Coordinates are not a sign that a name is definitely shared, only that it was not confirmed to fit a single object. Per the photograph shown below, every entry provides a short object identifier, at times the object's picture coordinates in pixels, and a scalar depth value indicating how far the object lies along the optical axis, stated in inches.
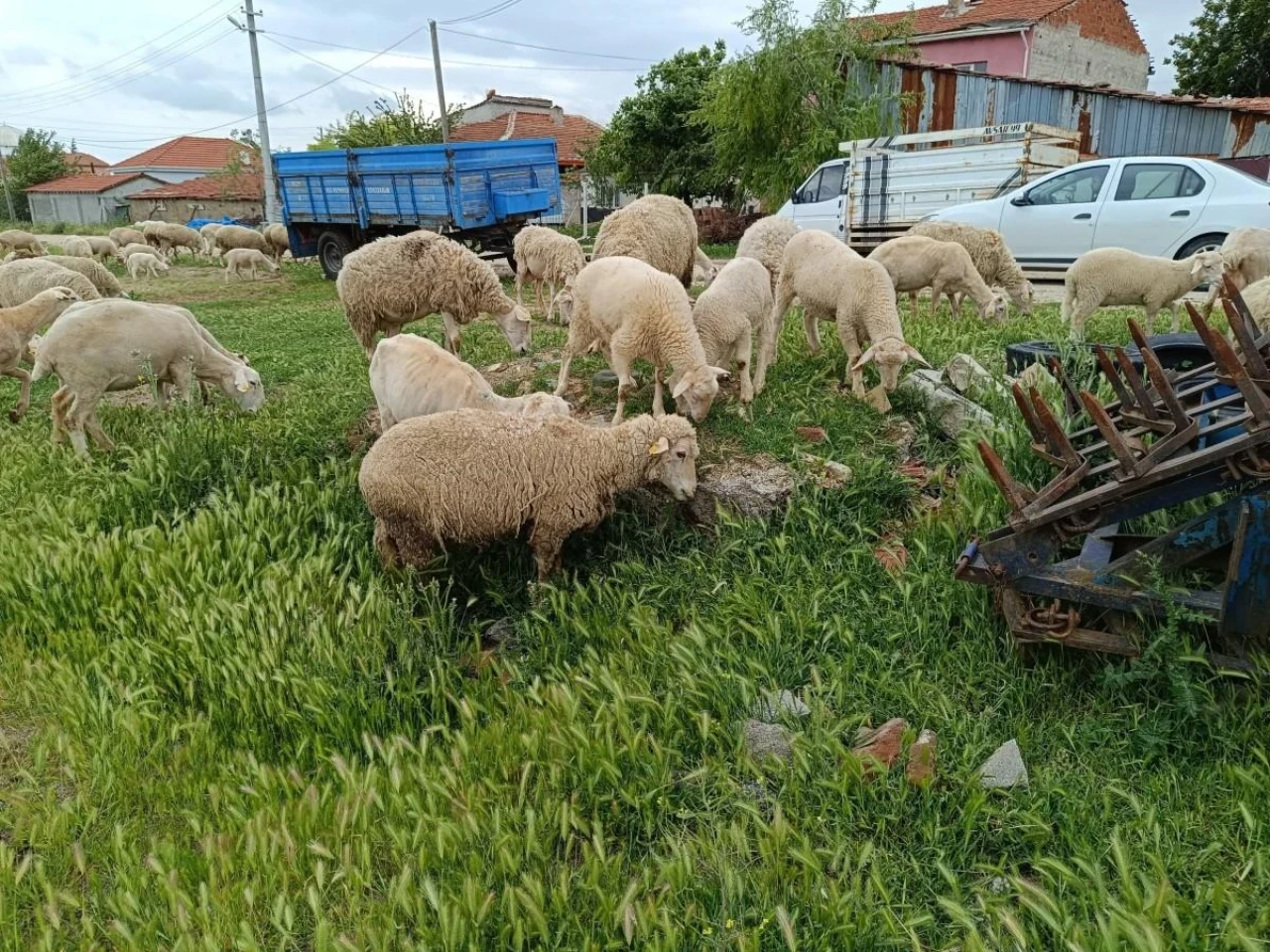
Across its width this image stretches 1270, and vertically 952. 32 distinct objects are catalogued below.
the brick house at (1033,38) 981.8
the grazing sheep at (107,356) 248.7
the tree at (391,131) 1215.6
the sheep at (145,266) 828.0
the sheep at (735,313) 240.7
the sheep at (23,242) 816.3
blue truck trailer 619.8
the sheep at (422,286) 318.3
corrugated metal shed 775.7
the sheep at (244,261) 792.3
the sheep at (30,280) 444.5
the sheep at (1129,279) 314.8
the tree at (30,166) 2284.2
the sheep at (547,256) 443.8
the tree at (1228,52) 1080.2
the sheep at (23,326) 304.0
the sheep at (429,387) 220.2
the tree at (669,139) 1066.7
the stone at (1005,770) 115.8
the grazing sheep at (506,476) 180.9
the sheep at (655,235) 331.3
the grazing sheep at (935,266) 346.3
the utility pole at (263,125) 1024.2
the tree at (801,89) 803.4
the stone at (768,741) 126.6
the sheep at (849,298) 233.9
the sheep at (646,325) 220.1
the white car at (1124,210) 410.9
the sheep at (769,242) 344.5
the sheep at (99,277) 533.3
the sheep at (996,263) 391.9
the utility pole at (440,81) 1058.7
